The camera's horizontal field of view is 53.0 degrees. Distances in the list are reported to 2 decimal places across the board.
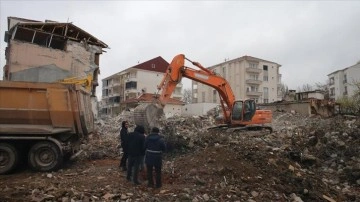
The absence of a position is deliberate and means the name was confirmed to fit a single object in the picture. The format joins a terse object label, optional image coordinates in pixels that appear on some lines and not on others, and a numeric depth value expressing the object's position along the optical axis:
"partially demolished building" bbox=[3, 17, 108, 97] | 21.83
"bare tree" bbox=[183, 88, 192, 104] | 87.19
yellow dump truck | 9.50
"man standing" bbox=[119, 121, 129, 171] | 9.73
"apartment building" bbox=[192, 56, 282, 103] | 60.00
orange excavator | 13.58
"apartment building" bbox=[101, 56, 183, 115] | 59.72
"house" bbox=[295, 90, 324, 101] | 37.84
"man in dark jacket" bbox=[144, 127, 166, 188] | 8.04
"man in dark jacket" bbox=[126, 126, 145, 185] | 8.41
